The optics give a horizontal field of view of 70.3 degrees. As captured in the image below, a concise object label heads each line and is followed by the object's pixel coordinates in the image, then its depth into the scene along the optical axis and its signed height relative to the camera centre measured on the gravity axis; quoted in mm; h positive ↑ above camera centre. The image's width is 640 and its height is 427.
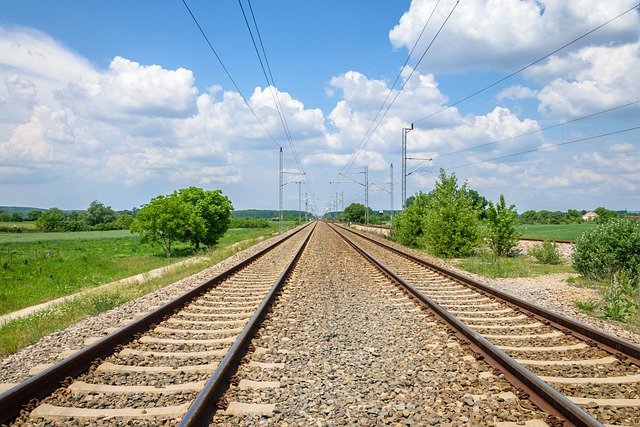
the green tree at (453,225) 21438 -285
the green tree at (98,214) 129125 +1169
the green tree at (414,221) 29906 -141
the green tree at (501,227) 20408 -359
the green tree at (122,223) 122688 -1312
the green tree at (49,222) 104812 -939
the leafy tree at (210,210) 49062 +913
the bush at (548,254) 19750 -1554
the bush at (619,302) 8438 -1646
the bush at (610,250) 13062 -906
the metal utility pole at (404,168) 31875 +3607
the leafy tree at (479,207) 21633 +597
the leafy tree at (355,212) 129000 +1949
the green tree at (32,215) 146125 +941
